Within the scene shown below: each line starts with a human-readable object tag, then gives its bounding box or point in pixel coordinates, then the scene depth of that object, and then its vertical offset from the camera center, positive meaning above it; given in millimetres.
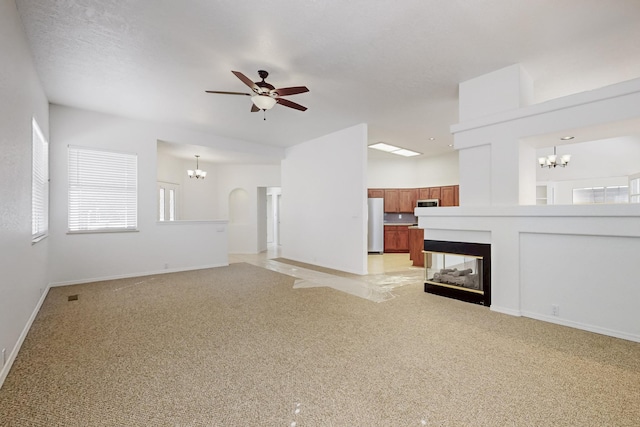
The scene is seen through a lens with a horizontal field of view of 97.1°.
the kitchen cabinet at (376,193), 9623 +786
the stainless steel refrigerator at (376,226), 9180 -325
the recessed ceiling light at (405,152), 8258 +1927
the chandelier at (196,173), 7894 +1215
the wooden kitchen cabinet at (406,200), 9531 +540
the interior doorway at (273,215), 11906 +29
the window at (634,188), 6619 +670
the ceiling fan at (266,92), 3466 +1556
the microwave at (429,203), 8697 +414
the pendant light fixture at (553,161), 6801 +1363
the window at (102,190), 5051 +499
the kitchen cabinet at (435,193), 8812 +728
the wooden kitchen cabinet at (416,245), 6691 -710
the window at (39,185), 3552 +448
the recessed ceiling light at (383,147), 7480 +1915
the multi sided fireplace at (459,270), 3758 -798
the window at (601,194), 7738 +606
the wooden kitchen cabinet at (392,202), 9594 +475
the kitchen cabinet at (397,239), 9344 -761
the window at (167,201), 7715 +446
